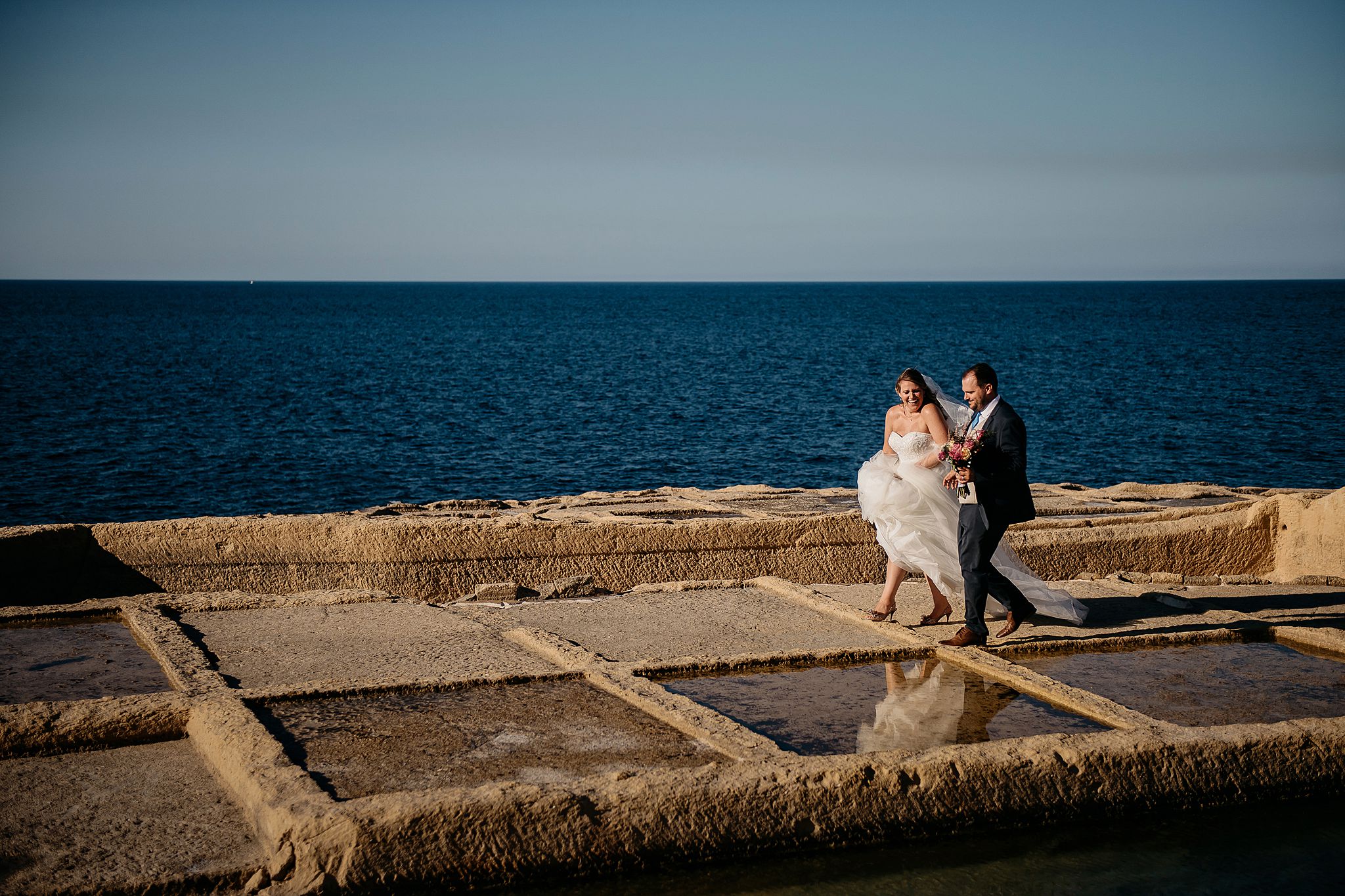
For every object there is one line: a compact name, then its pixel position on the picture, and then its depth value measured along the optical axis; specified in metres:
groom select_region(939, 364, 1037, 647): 6.82
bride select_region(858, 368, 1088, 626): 7.40
